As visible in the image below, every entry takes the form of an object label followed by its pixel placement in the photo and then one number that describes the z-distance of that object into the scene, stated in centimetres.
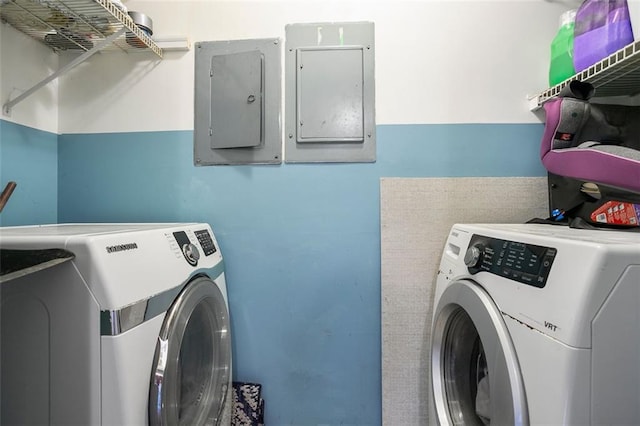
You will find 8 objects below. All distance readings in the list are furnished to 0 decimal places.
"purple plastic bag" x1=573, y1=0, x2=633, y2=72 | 96
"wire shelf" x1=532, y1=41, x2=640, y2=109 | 89
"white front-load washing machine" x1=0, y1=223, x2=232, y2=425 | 64
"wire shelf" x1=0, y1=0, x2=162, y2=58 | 107
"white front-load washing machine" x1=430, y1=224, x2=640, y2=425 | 54
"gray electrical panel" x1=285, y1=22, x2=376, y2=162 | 133
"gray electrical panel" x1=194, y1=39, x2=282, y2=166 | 135
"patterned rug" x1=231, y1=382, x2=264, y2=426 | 129
